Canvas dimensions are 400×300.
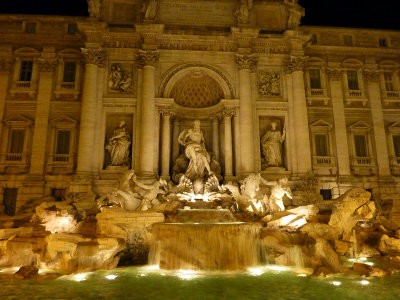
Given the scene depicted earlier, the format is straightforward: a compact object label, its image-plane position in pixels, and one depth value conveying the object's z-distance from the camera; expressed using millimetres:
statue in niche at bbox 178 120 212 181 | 16609
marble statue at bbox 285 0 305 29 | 19125
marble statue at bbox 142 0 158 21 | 18250
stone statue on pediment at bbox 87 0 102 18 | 18172
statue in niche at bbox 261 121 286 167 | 18031
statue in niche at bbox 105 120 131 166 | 17406
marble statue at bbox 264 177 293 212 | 13883
